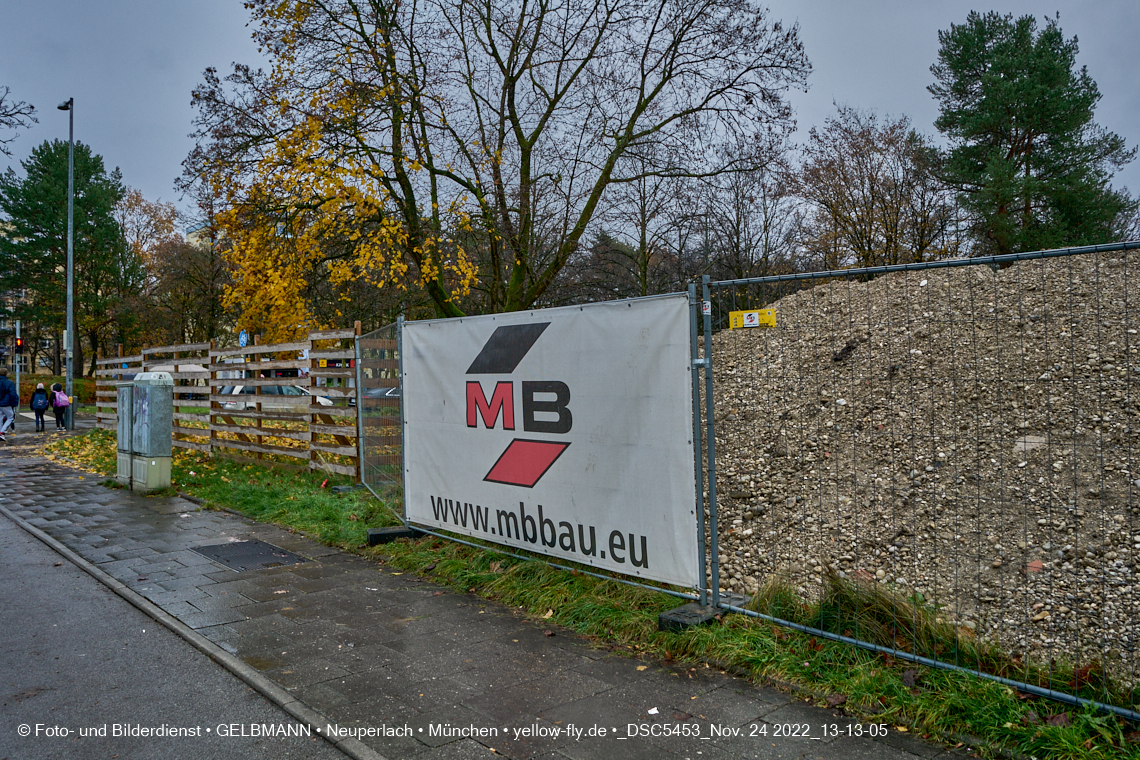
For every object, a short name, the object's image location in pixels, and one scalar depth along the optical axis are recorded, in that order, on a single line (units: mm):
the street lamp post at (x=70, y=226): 25156
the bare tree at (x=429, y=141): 13797
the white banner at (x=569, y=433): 4574
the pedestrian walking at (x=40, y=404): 23078
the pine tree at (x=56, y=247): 44781
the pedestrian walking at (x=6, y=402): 19578
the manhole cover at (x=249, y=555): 6676
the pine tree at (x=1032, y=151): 21875
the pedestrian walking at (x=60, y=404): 22281
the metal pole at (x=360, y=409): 8547
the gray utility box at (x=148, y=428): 10406
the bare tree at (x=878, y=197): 22938
